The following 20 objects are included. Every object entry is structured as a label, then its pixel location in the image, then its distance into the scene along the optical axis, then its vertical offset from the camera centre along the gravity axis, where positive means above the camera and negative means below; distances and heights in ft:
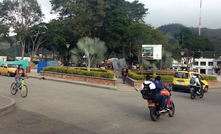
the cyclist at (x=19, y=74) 37.45 -1.93
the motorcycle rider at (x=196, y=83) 44.30 -3.89
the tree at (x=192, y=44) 175.21 +16.33
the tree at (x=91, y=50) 78.18 +4.96
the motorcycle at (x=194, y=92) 44.01 -5.65
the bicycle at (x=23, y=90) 36.52 -4.53
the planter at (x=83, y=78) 60.68 -4.53
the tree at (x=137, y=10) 201.36 +49.08
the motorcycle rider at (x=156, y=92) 24.16 -3.21
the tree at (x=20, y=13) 152.35 +35.26
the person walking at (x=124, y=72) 67.62 -2.82
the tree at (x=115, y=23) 125.29 +23.30
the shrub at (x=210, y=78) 80.15 -5.20
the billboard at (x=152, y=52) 73.41 +3.90
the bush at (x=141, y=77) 61.37 -4.06
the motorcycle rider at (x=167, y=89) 25.05 -3.04
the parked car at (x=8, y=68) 80.18 -2.05
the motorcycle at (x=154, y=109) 24.08 -5.14
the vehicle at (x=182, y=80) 54.65 -4.13
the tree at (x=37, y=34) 163.84 +22.11
